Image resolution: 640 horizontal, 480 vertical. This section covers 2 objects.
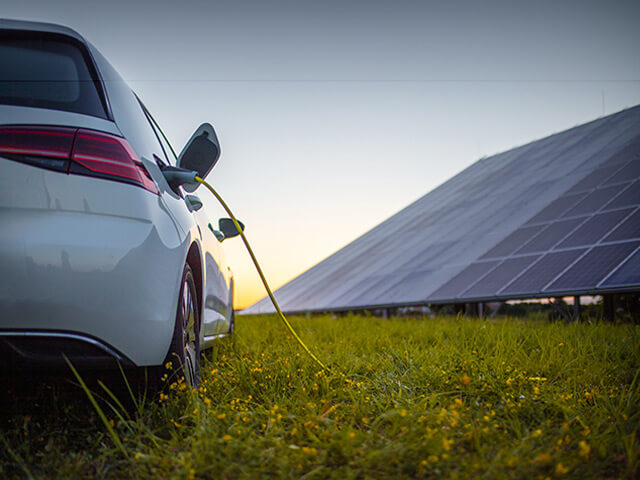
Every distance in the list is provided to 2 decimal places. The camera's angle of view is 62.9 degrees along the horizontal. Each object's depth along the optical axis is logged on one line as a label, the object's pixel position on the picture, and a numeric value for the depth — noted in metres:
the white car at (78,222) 1.69
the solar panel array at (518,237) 6.21
